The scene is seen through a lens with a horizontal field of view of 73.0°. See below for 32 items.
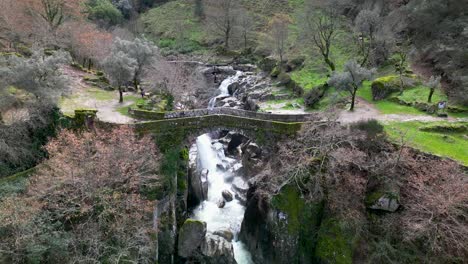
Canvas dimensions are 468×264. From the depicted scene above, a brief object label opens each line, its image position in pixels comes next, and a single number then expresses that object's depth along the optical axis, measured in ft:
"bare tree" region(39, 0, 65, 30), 137.90
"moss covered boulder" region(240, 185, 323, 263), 66.64
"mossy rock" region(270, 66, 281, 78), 141.90
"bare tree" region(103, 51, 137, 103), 85.46
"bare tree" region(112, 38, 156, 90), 93.97
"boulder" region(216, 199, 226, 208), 93.20
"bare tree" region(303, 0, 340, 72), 130.31
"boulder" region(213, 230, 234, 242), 78.00
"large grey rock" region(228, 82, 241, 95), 148.66
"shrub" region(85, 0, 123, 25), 193.73
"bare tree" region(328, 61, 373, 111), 86.43
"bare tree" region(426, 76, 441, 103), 85.49
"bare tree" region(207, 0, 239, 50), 196.54
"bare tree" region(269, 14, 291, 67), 149.48
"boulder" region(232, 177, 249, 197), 96.99
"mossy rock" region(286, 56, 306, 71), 144.25
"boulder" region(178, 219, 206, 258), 71.92
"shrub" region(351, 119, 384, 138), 71.36
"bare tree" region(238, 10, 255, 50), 192.13
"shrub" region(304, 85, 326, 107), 107.24
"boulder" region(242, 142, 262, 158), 101.96
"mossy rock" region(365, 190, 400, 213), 63.05
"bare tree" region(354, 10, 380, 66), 119.41
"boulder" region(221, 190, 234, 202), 95.66
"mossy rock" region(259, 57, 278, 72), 153.07
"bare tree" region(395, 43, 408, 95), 99.97
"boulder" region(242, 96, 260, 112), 117.42
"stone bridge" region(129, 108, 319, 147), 75.72
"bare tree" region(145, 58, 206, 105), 110.52
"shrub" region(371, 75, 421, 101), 99.40
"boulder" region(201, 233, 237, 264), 71.31
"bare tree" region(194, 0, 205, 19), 234.58
